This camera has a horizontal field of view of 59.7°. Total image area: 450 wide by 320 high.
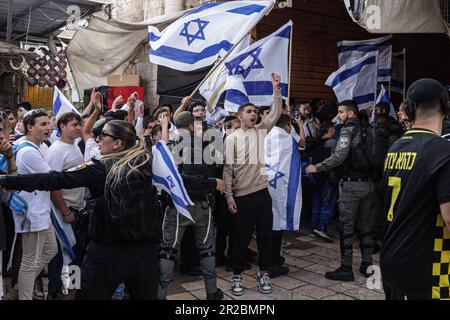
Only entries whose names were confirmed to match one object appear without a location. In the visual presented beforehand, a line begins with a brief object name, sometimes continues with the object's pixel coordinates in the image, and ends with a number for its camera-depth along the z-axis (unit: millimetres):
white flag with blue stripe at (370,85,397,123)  7188
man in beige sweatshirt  4680
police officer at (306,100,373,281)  5188
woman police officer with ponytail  2848
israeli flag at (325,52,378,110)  7098
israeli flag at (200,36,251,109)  5801
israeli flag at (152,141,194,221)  3361
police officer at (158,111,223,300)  4141
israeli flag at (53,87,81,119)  5273
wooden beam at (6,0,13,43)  9788
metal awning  11742
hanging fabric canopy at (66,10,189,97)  8500
